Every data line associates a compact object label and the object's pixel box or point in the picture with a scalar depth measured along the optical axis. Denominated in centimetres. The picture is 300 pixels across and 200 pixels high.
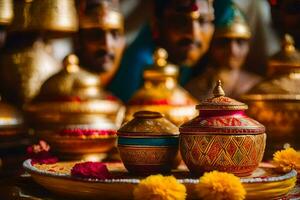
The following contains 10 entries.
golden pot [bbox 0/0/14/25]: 176
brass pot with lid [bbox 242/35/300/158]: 165
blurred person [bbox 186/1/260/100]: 201
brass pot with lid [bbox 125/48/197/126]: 166
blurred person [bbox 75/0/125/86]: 185
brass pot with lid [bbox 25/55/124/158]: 164
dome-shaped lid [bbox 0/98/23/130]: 171
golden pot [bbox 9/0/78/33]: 180
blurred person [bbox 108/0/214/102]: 186
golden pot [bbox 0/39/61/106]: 185
